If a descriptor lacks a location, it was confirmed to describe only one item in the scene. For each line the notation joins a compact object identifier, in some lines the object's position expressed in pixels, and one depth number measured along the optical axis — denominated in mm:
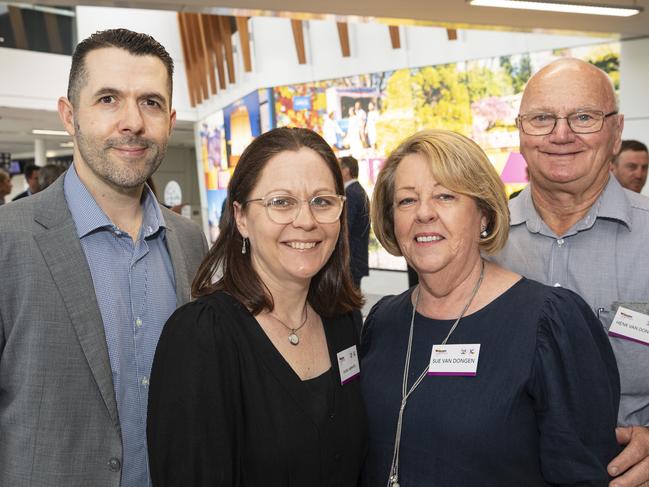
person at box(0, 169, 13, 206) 7655
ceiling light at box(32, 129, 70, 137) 16322
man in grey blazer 1667
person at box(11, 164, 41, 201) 8316
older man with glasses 2102
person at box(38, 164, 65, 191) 6775
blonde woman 1677
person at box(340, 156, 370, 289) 6699
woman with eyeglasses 1598
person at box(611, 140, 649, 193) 5699
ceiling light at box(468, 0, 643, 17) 5551
